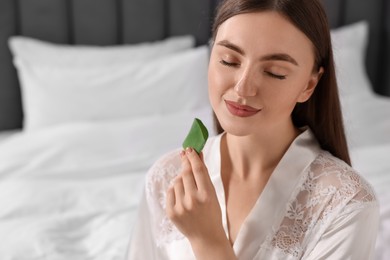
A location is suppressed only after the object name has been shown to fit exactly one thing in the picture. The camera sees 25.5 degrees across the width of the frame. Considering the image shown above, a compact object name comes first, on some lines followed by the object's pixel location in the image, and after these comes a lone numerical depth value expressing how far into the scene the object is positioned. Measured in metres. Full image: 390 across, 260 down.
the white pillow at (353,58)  2.74
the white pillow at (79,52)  2.45
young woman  1.13
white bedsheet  1.64
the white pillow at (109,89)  2.34
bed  1.79
